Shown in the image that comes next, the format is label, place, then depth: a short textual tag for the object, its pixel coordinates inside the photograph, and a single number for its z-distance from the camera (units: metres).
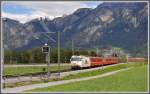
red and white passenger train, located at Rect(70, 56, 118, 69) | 66.06
